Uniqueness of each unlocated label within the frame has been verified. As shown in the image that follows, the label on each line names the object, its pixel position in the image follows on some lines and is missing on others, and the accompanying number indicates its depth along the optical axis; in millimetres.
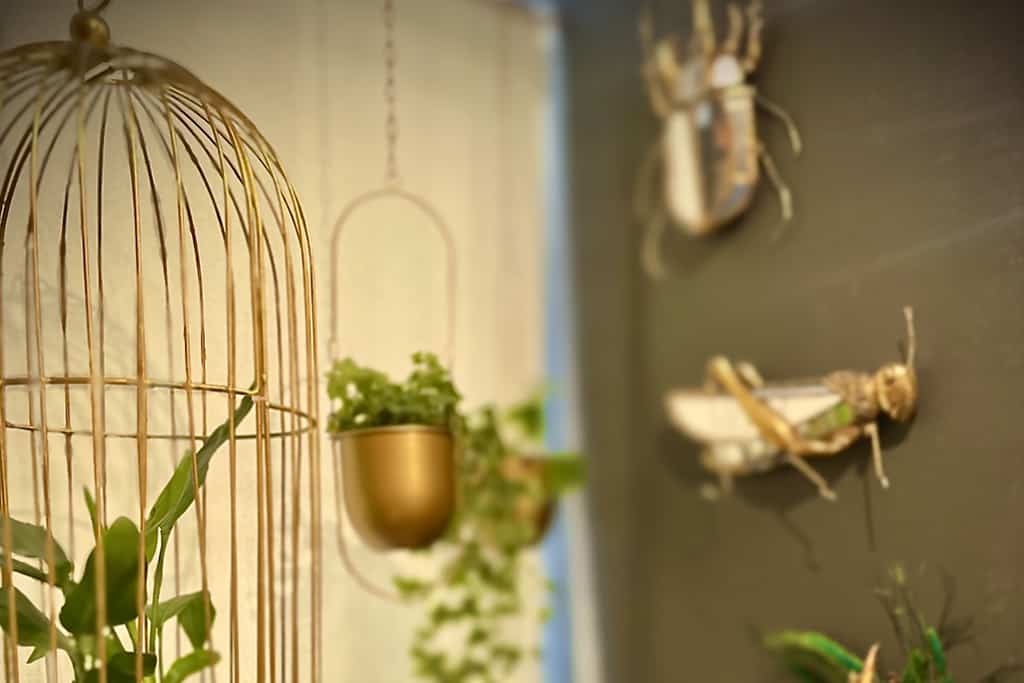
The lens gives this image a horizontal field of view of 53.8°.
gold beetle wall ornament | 1889
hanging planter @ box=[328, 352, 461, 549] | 1618
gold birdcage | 1280
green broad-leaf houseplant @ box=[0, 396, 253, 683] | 1199
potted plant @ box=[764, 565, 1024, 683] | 1536
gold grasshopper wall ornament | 1641
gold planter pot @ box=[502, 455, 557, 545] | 2055
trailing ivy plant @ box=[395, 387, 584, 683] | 1937
